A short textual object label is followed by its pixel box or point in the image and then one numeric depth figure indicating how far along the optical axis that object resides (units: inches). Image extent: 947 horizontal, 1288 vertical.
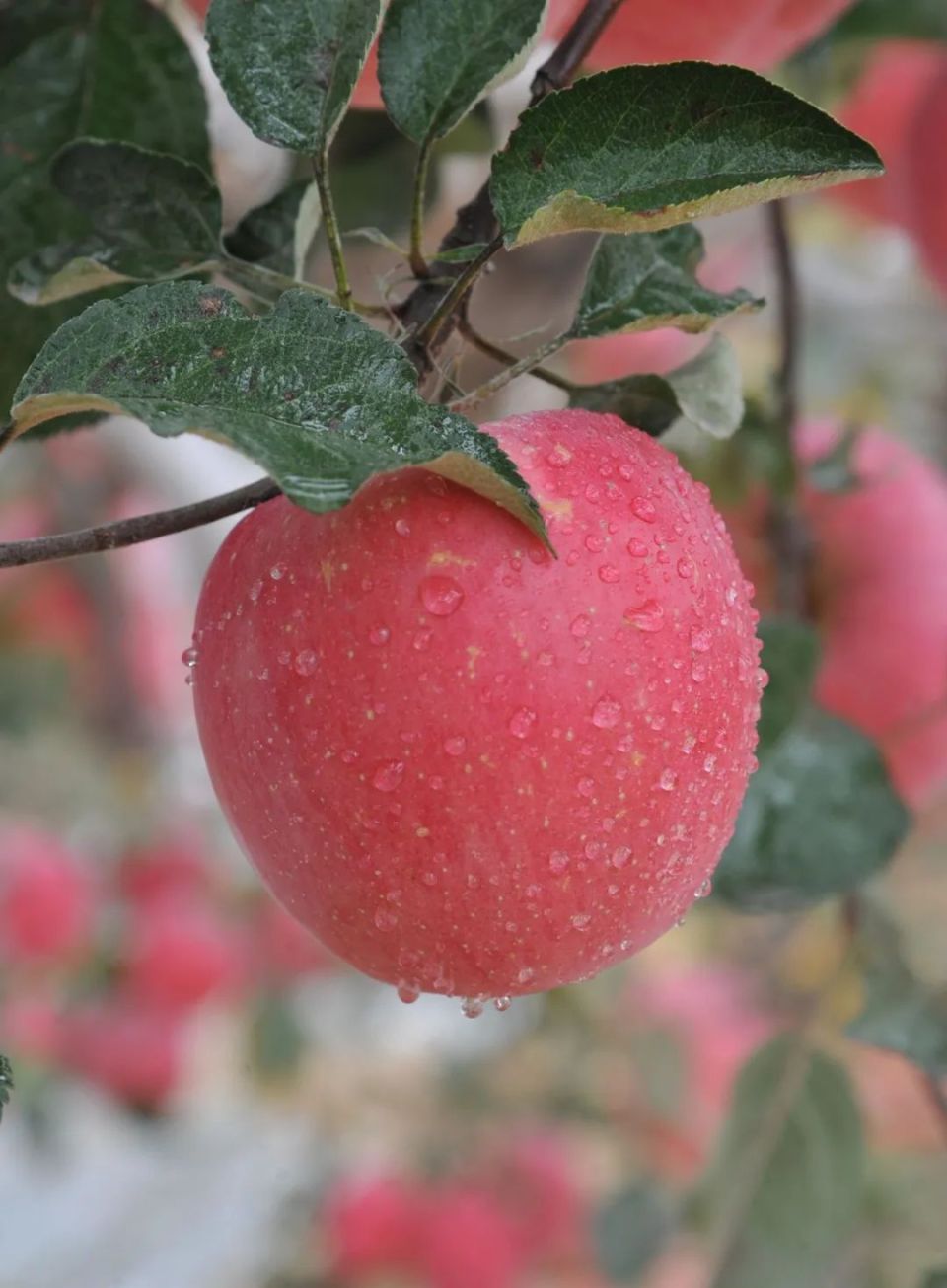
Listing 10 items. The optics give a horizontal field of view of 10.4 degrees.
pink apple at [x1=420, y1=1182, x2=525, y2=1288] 83.6
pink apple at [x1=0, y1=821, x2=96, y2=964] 85.0
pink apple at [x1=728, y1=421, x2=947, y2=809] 41.5
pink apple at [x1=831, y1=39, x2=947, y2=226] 51.8
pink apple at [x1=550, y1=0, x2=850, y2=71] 31.4
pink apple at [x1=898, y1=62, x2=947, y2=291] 46.9
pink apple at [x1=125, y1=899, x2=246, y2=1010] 87.0
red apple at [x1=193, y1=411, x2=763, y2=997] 25.5
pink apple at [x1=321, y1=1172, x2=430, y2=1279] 87.9
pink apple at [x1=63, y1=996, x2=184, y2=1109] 88.5
